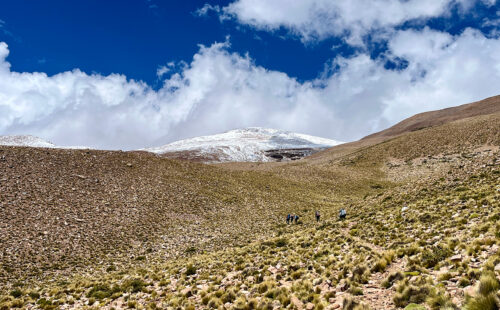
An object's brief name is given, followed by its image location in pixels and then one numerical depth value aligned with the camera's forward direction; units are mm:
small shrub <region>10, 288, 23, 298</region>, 16719
